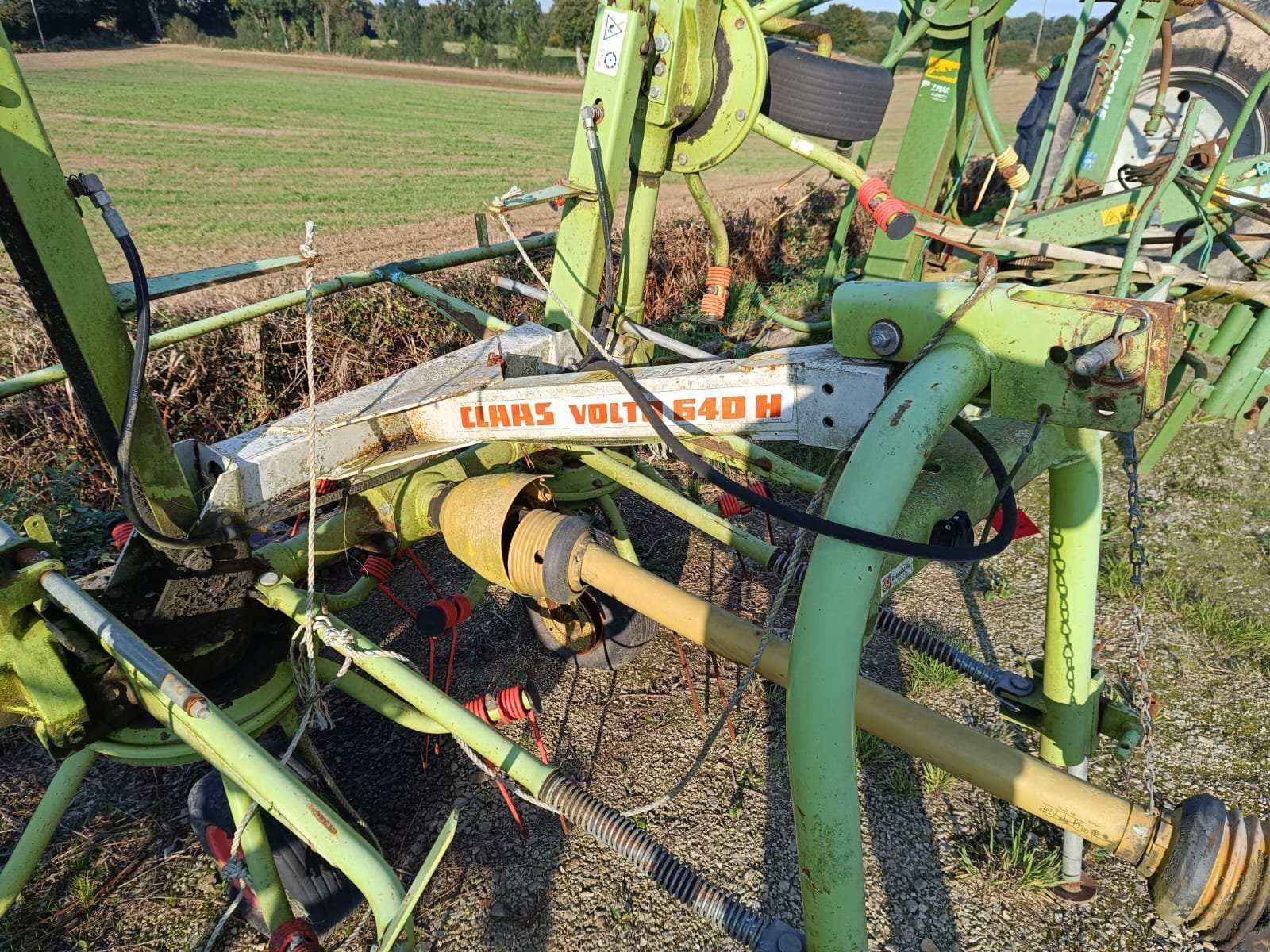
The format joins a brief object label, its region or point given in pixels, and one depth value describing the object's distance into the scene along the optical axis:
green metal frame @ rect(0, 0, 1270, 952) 1.32
